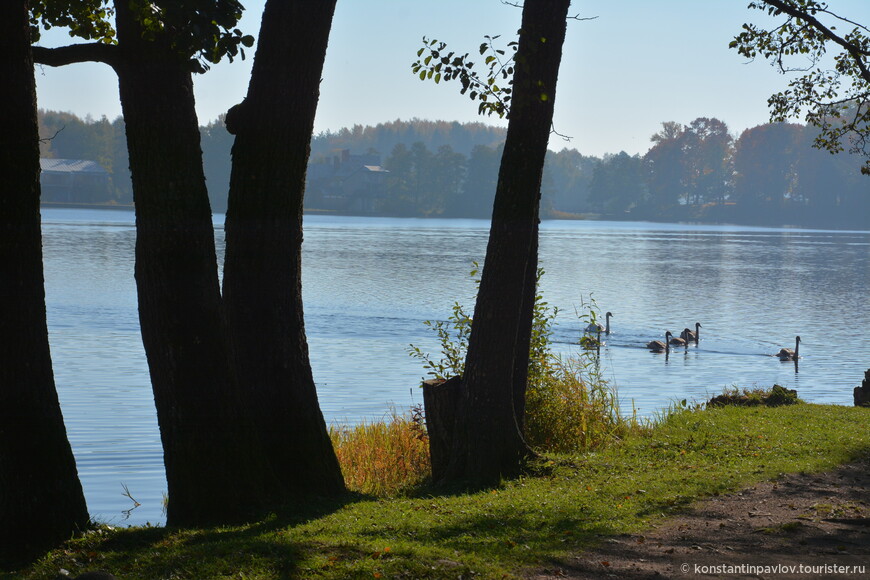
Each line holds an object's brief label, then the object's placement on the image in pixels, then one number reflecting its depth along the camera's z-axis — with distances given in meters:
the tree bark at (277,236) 16.00
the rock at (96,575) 10.45
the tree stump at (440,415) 19.66
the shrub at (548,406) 23.23
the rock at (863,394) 33.00
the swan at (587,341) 26.56
